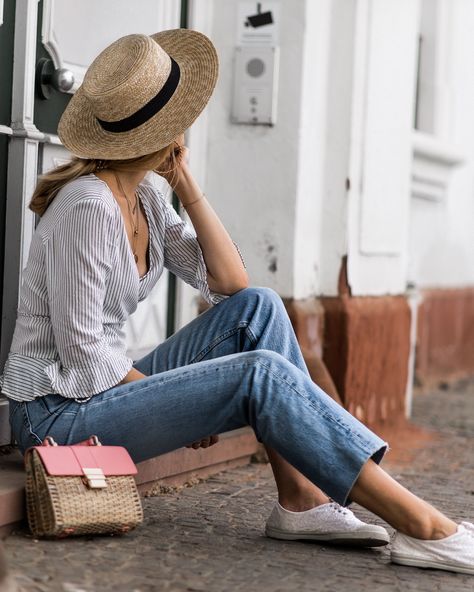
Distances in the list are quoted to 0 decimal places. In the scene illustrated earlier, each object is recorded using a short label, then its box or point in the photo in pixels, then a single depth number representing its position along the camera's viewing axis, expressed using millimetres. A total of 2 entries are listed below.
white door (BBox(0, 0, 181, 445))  5234
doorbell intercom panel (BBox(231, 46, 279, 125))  6708
